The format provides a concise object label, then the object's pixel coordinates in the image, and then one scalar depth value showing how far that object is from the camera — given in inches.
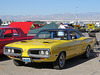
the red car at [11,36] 271.4
